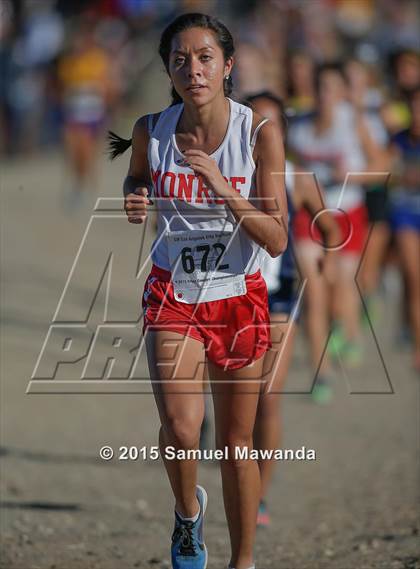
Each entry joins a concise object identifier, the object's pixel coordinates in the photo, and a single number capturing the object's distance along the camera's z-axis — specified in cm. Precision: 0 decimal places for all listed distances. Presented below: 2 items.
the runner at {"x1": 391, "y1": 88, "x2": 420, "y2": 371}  1969
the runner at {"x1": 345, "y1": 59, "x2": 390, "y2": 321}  2119
